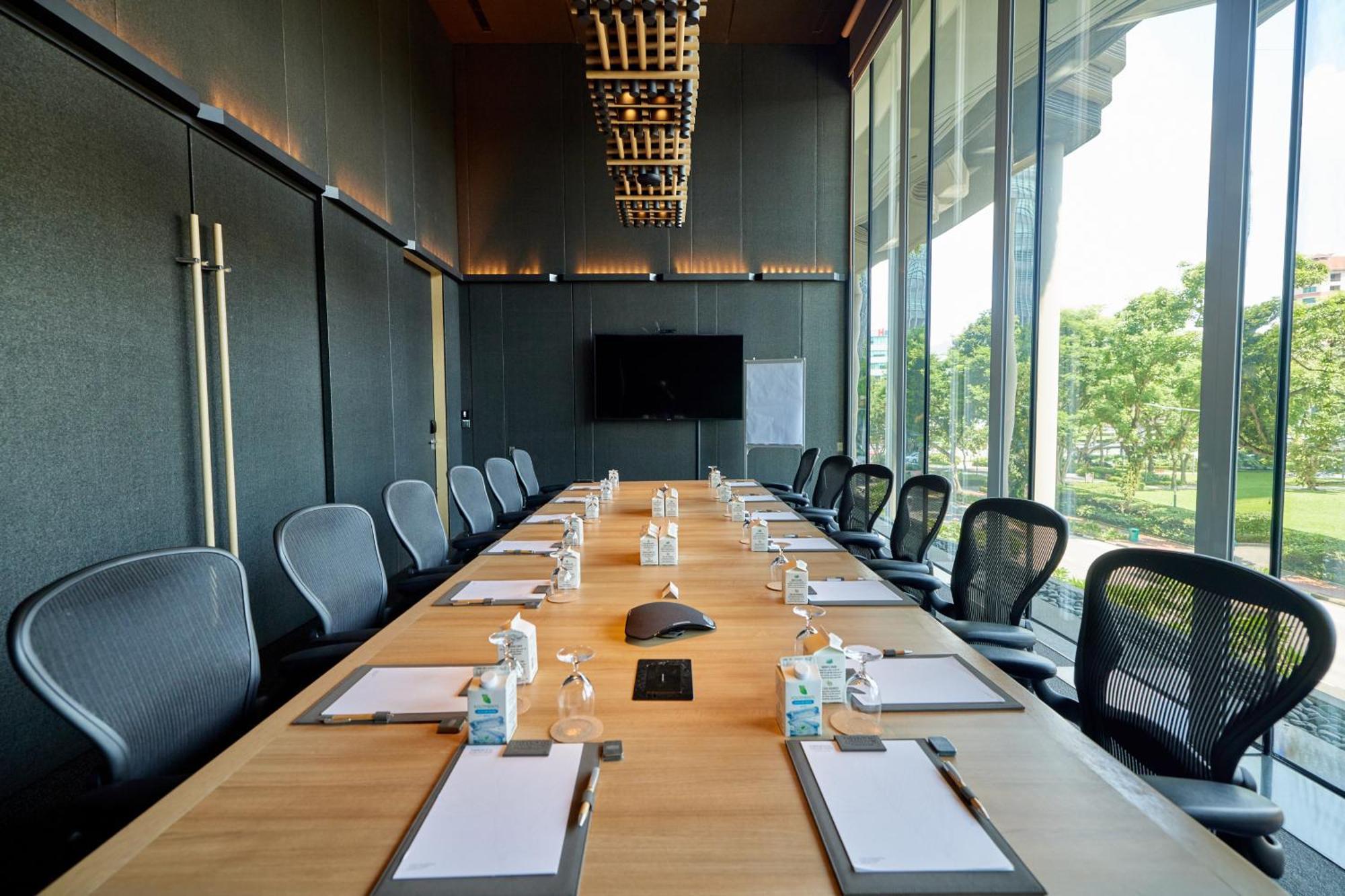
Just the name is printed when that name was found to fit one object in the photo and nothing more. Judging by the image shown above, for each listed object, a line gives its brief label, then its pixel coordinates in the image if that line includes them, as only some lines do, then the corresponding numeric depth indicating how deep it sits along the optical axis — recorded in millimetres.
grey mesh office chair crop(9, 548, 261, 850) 1107
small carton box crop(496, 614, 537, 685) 1306
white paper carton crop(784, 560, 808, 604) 1822
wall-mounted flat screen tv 7066
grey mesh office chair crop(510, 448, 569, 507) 5309
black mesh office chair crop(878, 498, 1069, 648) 1891
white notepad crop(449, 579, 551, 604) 1936
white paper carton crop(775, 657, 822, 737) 1091
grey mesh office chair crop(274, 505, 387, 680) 1704
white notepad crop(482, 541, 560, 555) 2609
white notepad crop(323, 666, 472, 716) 1219
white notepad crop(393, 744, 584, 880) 779
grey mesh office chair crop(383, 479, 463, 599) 2455
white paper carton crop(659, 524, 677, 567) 2338
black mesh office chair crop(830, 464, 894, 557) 3367
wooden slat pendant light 2727
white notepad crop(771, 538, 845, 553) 2639
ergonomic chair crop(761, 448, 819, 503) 5582
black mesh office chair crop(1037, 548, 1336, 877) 1021
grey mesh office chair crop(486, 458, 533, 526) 4191
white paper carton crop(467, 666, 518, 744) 1062
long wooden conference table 768
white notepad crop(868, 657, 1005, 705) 1239
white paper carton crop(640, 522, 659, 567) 2338
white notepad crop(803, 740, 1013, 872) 786
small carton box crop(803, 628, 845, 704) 1208
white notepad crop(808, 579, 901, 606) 1893
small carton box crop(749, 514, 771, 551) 2529
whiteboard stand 7203
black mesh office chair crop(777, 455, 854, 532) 4164
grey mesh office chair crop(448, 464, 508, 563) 3299
